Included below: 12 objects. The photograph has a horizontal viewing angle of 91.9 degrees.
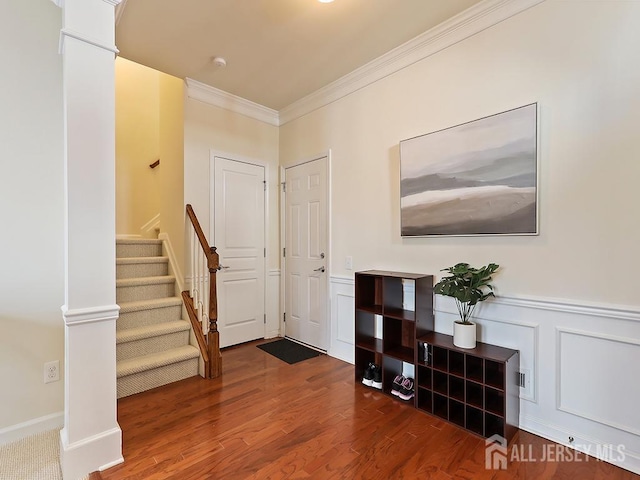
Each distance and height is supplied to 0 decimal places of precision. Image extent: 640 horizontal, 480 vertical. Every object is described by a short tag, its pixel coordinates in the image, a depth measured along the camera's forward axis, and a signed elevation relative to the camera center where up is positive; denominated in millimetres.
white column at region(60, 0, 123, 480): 1585 -21
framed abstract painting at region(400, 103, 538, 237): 1967 +424
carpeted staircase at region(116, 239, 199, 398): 2514 -815
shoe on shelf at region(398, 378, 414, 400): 2348 -1177
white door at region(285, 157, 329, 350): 3396 -185
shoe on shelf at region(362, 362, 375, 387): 2594 -1179
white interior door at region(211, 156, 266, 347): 3479 -106
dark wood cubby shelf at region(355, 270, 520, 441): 1912 -892
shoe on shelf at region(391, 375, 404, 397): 2408 -1166
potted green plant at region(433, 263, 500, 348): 2004 -344
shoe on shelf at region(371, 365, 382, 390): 2539 -1170
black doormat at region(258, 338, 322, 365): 3200 -1251
